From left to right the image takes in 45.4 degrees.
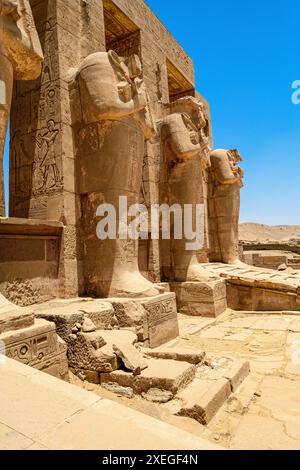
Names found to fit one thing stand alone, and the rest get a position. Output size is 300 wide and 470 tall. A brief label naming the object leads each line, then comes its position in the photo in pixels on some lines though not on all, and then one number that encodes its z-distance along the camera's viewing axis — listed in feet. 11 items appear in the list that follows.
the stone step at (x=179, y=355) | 10.00
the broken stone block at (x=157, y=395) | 7.88
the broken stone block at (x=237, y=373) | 8.98
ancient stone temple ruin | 8.84
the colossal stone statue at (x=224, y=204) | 29.22
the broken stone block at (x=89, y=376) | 8.89
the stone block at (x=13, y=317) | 7.45
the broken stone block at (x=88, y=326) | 9.59
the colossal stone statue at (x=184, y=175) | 20.43
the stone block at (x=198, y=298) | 19.98
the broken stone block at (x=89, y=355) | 8.86
